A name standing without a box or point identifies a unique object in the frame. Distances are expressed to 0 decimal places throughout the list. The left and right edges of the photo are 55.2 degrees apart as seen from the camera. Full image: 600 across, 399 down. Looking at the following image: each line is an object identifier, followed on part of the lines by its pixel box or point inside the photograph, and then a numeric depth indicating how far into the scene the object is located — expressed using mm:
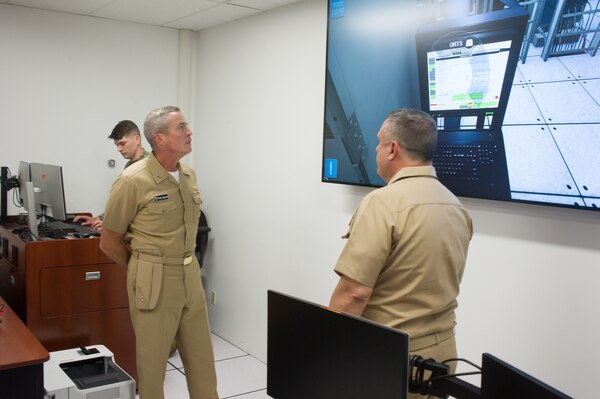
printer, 2625
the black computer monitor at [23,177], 3942
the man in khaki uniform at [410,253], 1753
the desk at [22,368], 2171
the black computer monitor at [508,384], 949
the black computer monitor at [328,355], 1166
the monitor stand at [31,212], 3357
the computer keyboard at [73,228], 3691
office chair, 4656
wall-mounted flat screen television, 2207
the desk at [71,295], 3324
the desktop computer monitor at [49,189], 3588
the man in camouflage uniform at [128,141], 4137
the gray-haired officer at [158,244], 2760
